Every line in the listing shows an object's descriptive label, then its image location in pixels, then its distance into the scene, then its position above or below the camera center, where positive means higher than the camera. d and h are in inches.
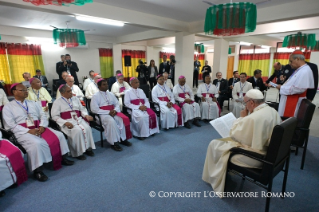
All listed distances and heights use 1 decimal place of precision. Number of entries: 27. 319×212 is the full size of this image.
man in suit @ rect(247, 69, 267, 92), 218.3 -20.9
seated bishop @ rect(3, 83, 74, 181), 96.5 -37.9
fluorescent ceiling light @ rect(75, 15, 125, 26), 178.1 +44.4
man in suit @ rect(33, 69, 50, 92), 282.8 -24.1
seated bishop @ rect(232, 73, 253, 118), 195.4 -28.9
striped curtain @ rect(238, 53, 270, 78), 527.7 +3.4
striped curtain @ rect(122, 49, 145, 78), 450.0 +12.4
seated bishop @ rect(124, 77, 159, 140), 149.6 -39.4
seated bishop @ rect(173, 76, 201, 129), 178.8 -37.1
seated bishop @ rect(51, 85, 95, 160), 114.7 -36.8
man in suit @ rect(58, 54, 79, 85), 282.4 -4.5
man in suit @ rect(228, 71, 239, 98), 231.2 -20.5
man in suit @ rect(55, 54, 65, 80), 285.6 -1.6
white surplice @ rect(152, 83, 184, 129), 167.8 -40.0
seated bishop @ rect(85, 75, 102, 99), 206.7 -27.9
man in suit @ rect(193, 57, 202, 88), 423.5 -17.8
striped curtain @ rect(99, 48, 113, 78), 414.9 +4.5
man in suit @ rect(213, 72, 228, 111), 226.8 -28.7
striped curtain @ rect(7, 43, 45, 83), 306.7 +8.2
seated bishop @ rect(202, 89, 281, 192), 69.5 -28.7
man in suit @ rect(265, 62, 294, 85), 158.3 -7.6
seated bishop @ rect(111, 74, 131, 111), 205.9 -26.3
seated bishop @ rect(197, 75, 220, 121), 192.1 -37.3
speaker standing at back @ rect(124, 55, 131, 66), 360.4 +7.7
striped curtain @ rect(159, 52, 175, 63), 520.2 +26.2
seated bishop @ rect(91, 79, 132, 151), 130.4 -38.1
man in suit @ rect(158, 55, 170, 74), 316.8 -3.2
